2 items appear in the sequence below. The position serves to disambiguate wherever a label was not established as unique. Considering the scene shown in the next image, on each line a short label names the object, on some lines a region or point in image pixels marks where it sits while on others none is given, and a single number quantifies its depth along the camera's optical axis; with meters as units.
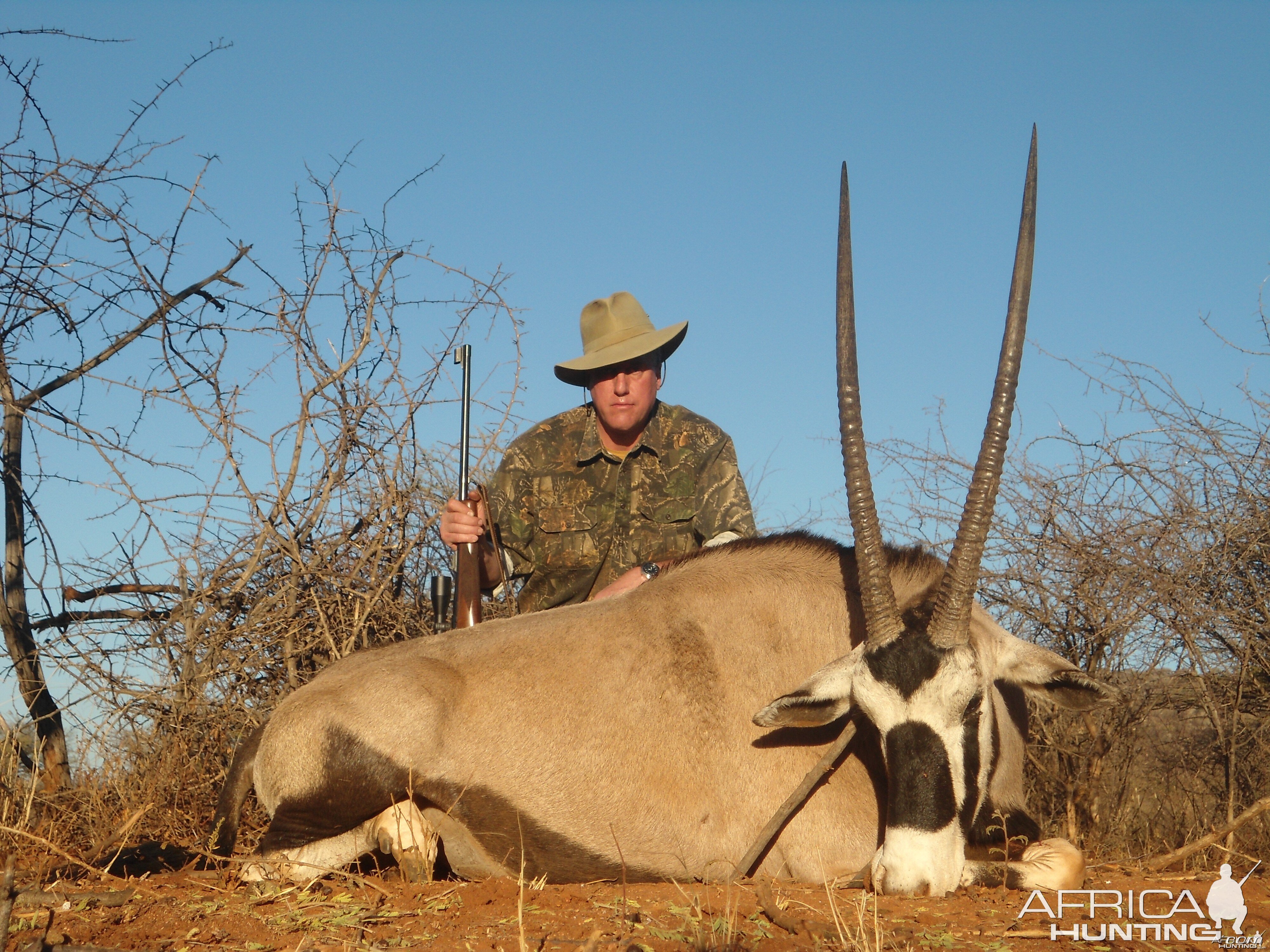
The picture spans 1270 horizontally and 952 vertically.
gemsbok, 4.19
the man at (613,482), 6.76
